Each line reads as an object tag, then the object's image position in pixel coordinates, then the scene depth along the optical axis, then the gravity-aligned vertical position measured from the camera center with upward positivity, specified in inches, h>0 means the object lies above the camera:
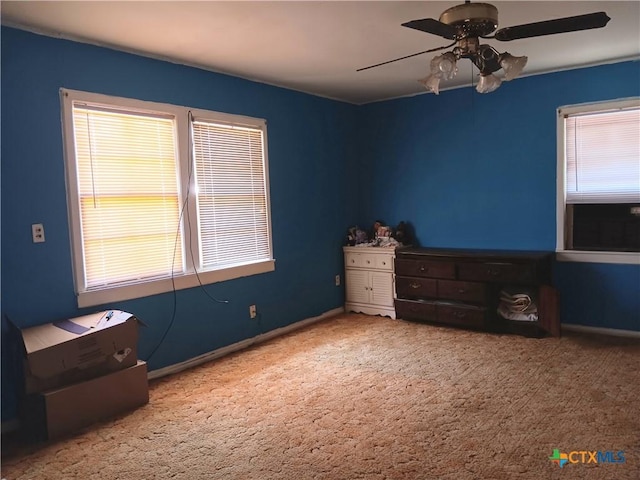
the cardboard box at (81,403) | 108.1 -42.6
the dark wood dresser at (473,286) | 168.1 -31.0
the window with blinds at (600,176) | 165.6 +7.1
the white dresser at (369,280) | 205.2 -31.5
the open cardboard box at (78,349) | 105.5 -29.3
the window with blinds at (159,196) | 128.8 +5.5
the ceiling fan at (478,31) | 92.6 +33.0
